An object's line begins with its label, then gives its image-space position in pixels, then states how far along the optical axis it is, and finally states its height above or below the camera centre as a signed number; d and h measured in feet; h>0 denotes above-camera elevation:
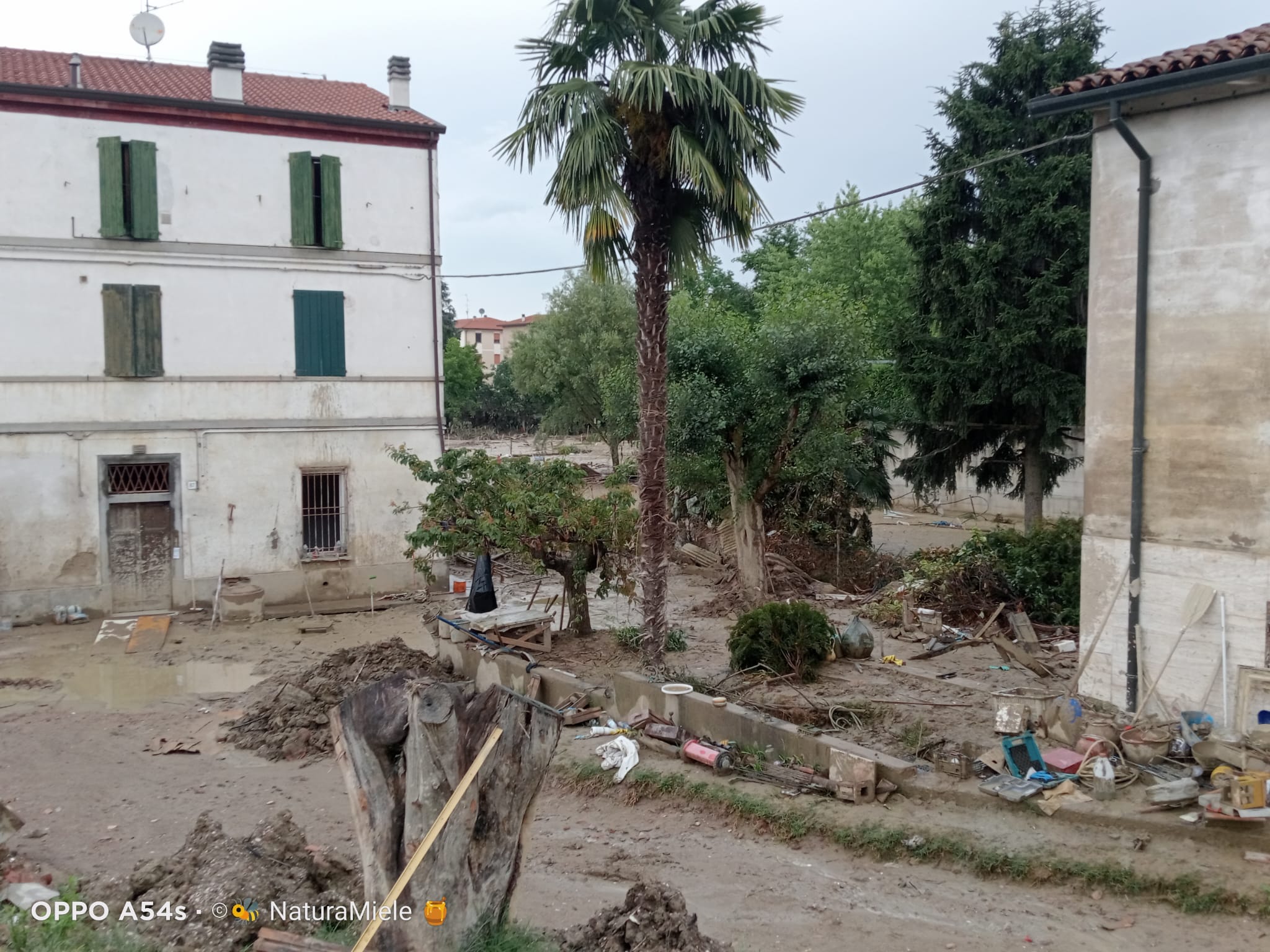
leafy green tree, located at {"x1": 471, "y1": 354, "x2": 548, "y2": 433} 214.69 +4.04
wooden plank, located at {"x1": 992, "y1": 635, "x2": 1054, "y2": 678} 42.19 -10.23
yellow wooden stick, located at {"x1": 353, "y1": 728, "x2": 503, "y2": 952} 13.94 -6.30
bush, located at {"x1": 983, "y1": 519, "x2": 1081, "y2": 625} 52.49 -7.86
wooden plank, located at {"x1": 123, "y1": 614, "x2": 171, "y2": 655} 53.78 -11.85
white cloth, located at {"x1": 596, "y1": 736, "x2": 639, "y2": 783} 33.71 -11.50
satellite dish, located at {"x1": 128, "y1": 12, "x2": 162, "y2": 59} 64.69 +26.30
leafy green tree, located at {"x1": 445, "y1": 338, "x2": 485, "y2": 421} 192.13 +9.76
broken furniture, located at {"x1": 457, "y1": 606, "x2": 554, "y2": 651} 44.88 -9.31
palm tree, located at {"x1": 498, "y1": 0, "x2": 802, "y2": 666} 36.94 +11.18
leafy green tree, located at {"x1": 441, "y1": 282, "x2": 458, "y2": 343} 230.89 +25.90
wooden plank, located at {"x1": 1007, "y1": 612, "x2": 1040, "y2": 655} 46.57 -10.16
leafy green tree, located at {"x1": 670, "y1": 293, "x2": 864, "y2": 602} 55.16 +1.88
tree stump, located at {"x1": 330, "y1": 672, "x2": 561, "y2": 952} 15.53 -5.88
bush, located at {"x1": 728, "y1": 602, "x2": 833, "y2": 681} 41.75 -9.15
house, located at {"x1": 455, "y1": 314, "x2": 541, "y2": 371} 324.80 +30.59
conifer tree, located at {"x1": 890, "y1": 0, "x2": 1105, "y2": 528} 61.57 +10.00
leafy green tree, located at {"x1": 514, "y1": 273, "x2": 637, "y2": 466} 127.65 +10.44
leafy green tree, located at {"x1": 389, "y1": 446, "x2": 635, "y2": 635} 42.73 -4.03
